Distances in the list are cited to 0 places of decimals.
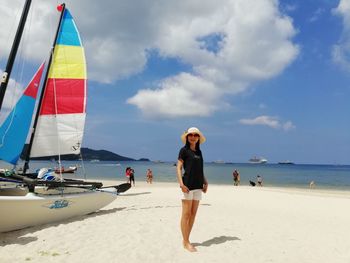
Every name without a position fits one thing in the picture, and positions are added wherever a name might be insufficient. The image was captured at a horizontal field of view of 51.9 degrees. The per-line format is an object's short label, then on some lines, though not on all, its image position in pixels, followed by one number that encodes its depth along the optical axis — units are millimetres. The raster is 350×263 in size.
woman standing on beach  6855
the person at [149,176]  33253
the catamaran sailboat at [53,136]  9023
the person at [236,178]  32975
